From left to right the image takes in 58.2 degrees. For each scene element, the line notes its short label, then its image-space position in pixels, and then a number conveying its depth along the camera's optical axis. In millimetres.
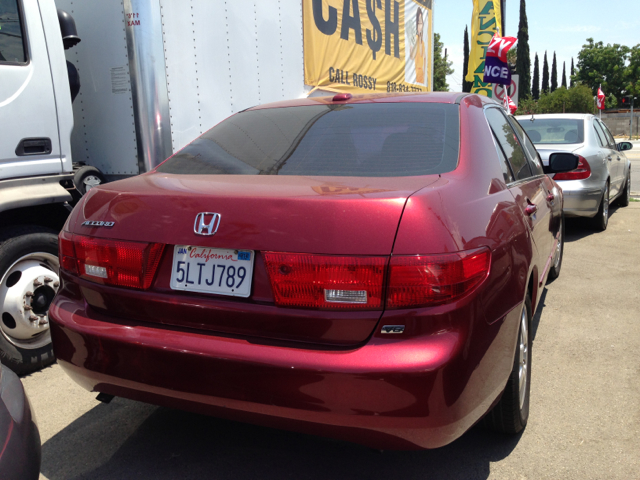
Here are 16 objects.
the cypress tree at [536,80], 91125
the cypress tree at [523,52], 65312
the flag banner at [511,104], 10867
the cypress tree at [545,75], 91825
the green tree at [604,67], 67625
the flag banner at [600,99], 40156
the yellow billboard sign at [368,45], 5441
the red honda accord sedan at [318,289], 1811
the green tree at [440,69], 43688
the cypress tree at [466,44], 70125
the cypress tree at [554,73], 94625
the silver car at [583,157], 7164
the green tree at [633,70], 65812
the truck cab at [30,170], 3305
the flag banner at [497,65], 11367
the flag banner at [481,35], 14148
